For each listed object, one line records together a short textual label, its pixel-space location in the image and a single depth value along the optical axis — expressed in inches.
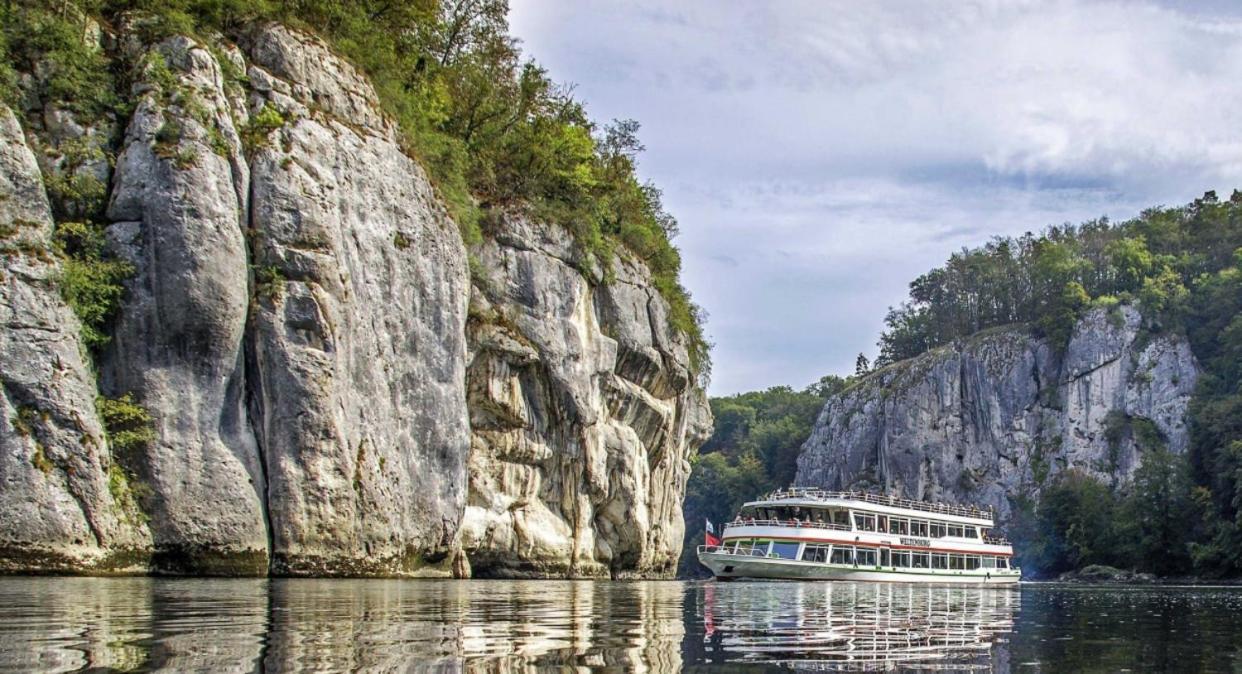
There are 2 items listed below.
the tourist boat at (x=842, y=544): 1985.7
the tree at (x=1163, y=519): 3043.8
